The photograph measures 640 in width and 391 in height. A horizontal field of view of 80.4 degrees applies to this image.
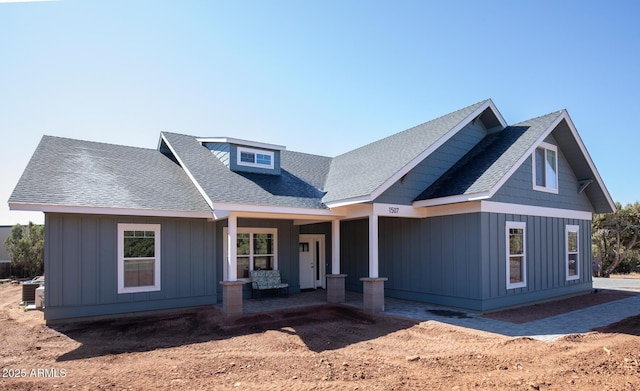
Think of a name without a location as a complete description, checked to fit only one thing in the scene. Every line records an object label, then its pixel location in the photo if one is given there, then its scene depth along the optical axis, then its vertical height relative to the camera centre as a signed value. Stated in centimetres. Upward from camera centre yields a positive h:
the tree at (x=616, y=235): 2239 -147
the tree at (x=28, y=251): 2084 -213
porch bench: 1252 -235
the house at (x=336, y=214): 971 -7
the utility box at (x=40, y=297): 1088 -245
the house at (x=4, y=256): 2152 -284
